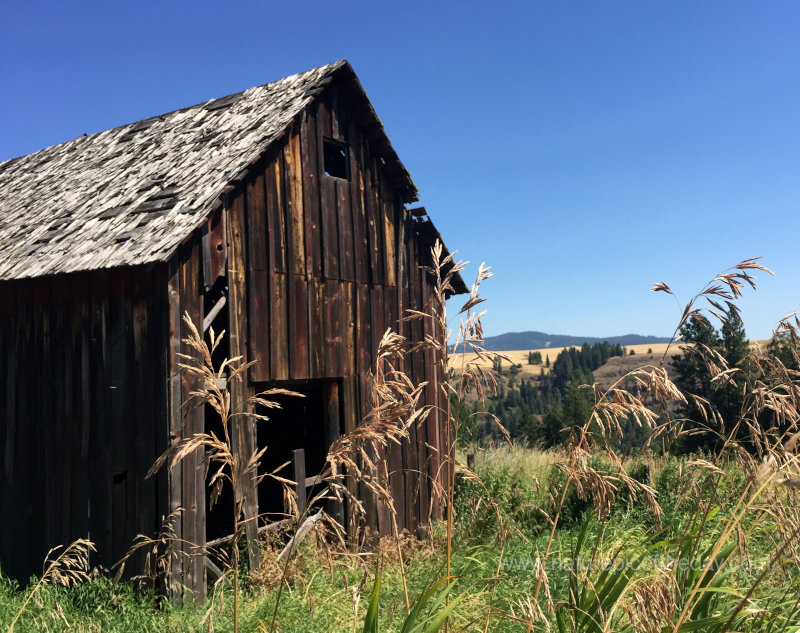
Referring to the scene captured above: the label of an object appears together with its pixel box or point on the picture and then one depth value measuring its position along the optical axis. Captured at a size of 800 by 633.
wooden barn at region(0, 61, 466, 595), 6.49
